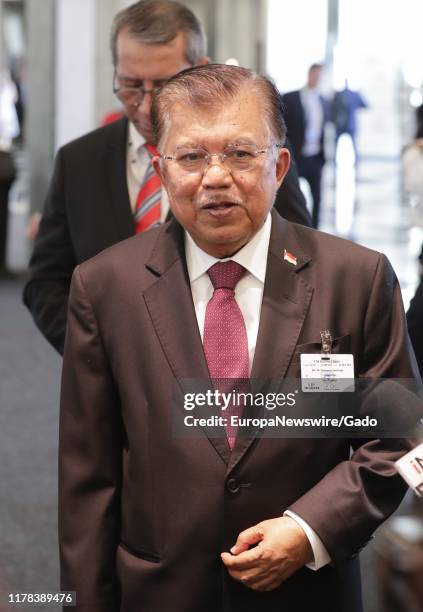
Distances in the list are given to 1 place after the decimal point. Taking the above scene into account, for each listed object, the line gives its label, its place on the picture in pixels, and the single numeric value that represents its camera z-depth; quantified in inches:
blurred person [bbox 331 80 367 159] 474.6
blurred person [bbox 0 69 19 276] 614.9
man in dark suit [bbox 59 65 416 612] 68.9
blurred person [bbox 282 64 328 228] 442.3
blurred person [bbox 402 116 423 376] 197.9
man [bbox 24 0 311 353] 101.7
